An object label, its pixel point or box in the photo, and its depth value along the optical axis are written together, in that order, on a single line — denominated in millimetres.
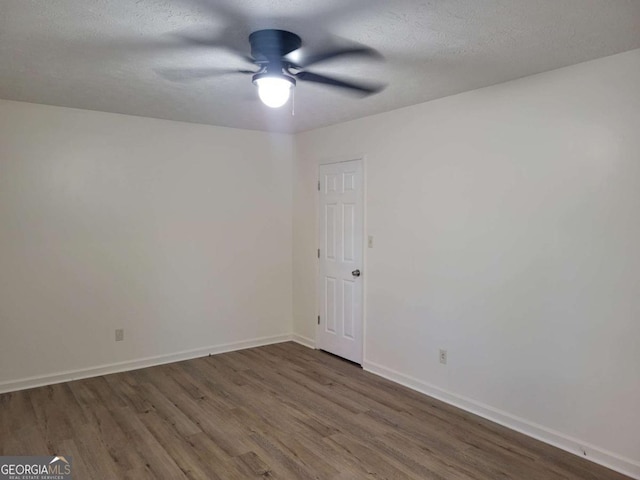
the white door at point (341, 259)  4570
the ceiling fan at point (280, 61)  2316
